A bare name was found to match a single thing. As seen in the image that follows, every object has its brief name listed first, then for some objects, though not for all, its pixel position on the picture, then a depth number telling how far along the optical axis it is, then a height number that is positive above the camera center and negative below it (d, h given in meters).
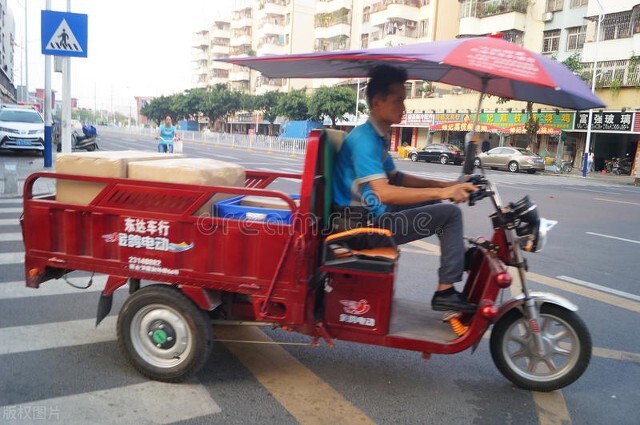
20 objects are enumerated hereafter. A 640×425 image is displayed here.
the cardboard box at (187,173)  3.20 -0.25
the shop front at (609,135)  27.26 +1.63
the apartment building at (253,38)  65.56 +14.66
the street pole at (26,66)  46.13 +5.39
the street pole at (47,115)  13.74 +0.26
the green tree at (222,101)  58.56 +4.04
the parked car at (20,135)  16.97 -0.41
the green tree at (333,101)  40.78 +3.44
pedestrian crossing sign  8.97 +1.65
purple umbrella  2.74 +0.52
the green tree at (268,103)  54.59 +3.93
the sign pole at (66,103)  10.25 +0.48
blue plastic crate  3.10 -0.47
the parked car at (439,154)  31.10 -0.20
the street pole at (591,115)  26.73 +2.59
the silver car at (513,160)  26.86 -0.22
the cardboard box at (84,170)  3.31 -0.28
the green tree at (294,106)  45.12 +3.18
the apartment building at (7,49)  46.86 +9.67
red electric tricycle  3.02 -0.84
